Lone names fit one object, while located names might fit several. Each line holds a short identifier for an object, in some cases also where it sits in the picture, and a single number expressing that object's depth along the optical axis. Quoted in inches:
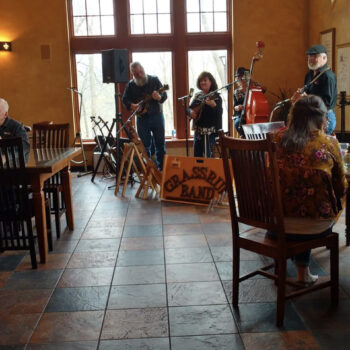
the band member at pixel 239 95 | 240.2
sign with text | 202.7
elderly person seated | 153.0
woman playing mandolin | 237.3
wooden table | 131.6
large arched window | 301.3
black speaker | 255.8
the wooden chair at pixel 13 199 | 127.8
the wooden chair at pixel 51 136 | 178.9
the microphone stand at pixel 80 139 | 295.2
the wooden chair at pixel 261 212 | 95.3
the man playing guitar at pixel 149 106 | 255.4
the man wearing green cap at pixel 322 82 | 186.2
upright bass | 233.3
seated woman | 100.2
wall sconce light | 291.6
